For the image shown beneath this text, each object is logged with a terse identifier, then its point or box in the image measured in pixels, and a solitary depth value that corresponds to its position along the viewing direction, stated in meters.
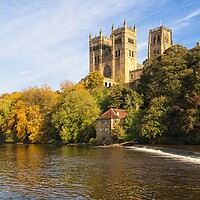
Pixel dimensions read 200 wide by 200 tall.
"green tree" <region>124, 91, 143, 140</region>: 53.97
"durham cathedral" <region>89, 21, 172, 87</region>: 130.25
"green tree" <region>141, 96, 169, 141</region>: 49.38
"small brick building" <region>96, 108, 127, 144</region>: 55.81
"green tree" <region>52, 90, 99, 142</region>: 60.00
